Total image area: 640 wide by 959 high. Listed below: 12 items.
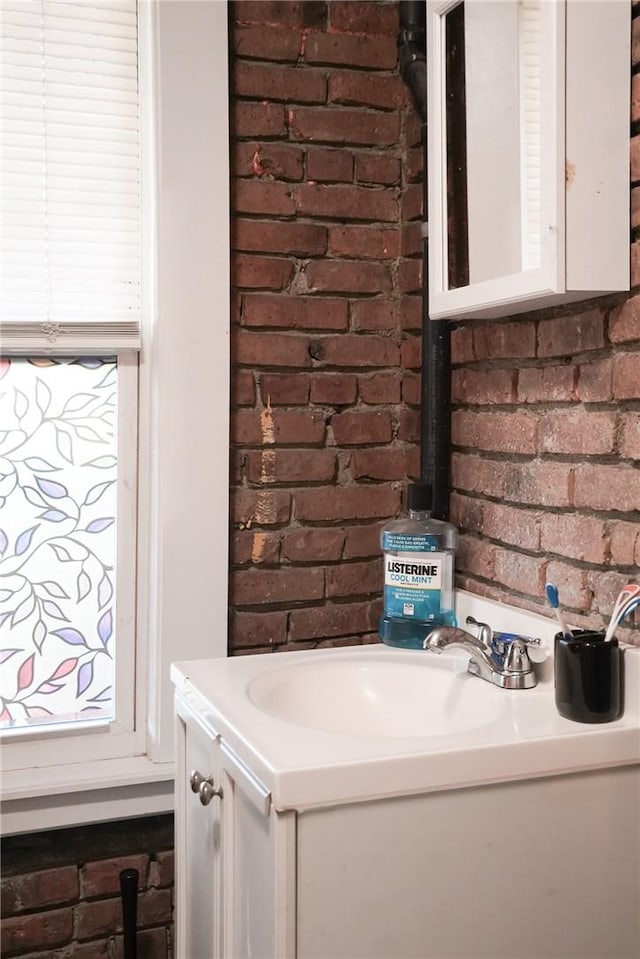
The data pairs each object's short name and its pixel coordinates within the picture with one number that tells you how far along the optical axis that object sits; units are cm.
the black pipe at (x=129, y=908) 171
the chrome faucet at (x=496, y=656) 141
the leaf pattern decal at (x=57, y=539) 177
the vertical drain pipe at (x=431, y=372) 181
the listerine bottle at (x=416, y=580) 168
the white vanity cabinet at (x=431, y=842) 112
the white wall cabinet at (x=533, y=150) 130
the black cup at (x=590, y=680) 127
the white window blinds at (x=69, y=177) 171
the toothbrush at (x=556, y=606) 131
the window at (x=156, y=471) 175
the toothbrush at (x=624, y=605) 127
